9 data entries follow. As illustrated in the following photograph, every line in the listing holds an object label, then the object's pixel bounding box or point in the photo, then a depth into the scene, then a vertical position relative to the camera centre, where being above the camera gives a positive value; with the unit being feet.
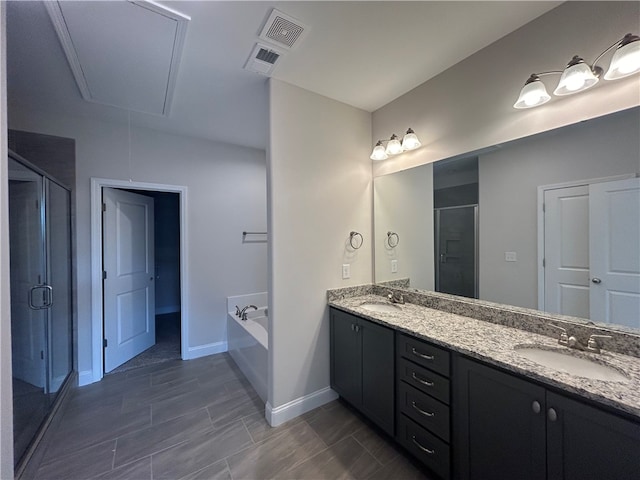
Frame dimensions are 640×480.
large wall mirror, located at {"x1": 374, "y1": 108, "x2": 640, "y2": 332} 4.05 +0.28
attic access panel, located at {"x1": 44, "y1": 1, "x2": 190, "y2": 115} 4.41 +4.06
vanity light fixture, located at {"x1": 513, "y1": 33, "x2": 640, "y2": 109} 3.59 +2.58
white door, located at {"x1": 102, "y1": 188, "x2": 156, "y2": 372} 8.81 -1.40
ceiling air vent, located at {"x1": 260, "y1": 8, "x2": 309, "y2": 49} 4.60 +4.09
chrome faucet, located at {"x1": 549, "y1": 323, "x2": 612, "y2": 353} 3.94 -1.76
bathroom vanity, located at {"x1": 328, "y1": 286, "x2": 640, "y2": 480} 2.93 -2.47
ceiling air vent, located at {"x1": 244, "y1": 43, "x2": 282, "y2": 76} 5.36 +4.08
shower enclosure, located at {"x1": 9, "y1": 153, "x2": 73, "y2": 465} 5.86 -1.49
